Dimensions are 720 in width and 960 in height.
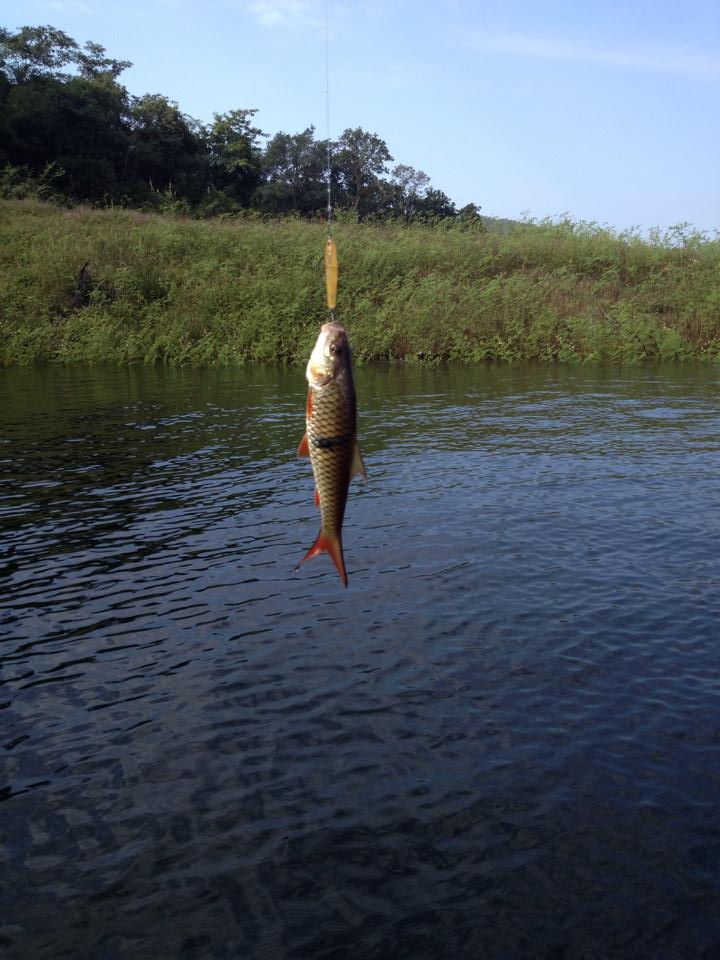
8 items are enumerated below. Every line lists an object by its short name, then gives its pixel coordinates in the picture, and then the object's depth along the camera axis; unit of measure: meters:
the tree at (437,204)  95.75
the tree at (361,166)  91.38
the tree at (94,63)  80.00
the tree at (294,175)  84.00
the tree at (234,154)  77.69
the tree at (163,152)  72.38
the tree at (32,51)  73.62
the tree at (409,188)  94.94
